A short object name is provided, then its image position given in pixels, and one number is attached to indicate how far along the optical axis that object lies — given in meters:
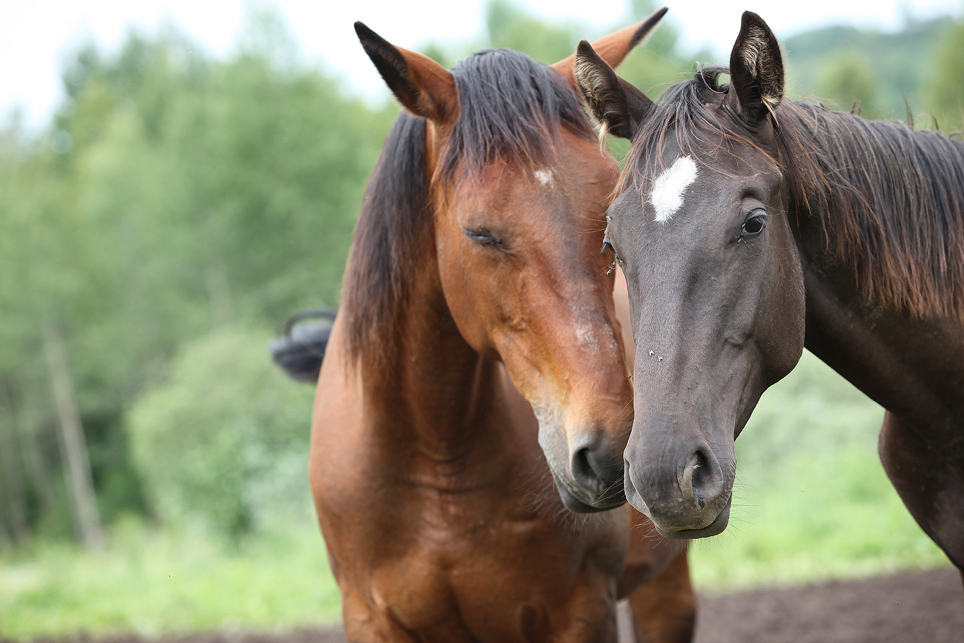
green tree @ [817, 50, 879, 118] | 40.19
